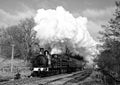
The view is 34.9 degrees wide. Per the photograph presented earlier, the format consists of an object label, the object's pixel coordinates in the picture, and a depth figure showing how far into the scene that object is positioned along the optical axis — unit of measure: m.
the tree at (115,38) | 15.88
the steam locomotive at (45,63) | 23.70
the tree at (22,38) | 60.16
